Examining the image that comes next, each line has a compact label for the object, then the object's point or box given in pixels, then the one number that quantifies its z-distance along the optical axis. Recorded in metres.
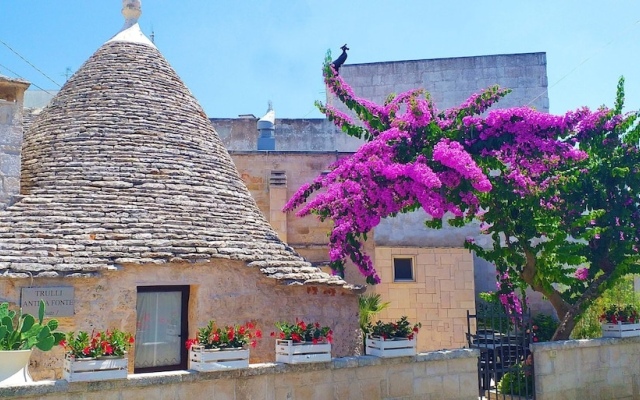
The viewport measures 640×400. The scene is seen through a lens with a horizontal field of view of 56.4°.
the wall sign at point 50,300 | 8.07
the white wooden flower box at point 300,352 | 6.75
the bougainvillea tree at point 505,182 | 9.38
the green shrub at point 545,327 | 16.25
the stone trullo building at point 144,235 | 8.53
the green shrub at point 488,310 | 8.93
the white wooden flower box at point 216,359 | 6.25
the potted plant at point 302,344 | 6.77
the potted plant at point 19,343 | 5.55
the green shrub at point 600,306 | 12.00
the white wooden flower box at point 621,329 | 9.45
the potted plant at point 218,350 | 6.28
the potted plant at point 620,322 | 9.48
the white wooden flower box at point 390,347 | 7.36
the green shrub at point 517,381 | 8.69
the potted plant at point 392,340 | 7.38
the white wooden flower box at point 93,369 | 5.59
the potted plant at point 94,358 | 5.62
